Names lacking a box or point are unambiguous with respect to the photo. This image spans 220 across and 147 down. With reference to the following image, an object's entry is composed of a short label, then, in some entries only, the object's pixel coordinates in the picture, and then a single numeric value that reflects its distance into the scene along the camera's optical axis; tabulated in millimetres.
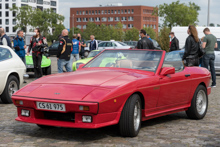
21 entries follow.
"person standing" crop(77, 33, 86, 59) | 22697
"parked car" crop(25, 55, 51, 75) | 18453
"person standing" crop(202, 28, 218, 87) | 14633
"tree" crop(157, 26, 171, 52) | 44216
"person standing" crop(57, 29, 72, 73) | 14891
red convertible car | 5773
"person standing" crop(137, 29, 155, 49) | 14477
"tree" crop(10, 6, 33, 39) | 97775
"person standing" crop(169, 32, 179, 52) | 20297
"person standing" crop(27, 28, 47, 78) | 14961
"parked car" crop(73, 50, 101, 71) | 16712
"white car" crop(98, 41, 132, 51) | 40875
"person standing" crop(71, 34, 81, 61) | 18391
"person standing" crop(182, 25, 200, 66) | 11945
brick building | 170625
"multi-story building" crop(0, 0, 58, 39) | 133875
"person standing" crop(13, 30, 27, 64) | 15336
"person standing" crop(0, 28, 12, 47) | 14216
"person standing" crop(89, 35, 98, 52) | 22734
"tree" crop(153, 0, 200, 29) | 79062
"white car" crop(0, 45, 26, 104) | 10006
